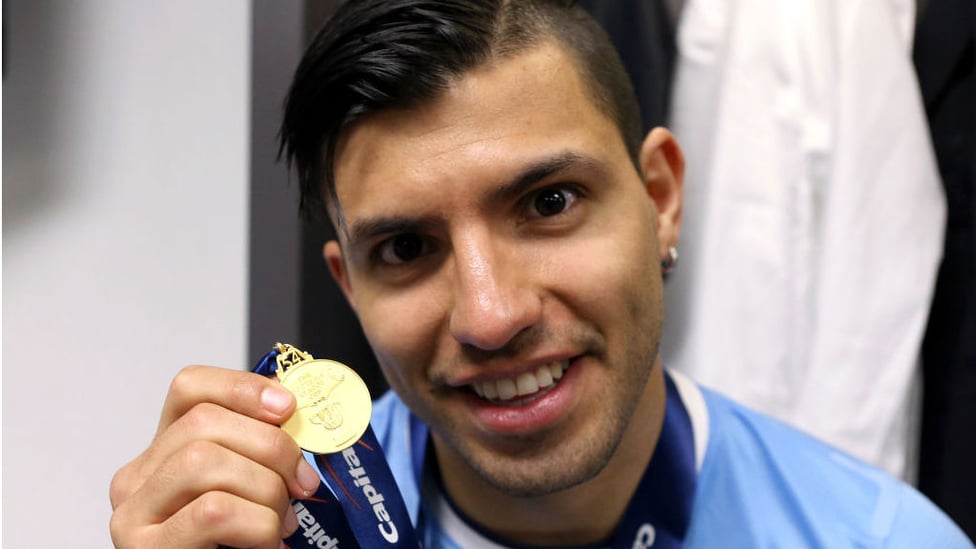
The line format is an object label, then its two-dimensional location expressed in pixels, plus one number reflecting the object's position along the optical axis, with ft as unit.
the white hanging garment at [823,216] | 3.65
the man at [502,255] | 2.61
